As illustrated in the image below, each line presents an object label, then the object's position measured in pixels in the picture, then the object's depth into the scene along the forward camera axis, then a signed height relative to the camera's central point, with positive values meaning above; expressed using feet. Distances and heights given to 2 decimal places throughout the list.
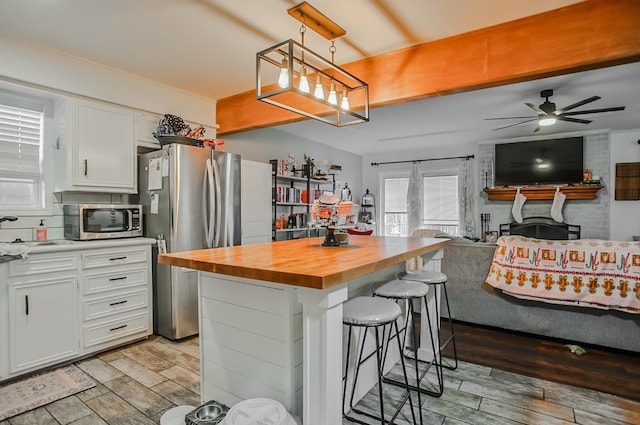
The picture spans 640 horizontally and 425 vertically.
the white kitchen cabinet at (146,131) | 11.37 +2.52
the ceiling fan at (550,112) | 12.94 +3.68
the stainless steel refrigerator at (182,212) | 10.39 -0.16
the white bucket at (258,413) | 4.61 -2.82
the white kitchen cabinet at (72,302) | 7.97 -2.44
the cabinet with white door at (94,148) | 9.77 +1.75
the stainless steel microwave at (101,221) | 9.63 -0.40
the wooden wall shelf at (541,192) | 19.77 +0.79
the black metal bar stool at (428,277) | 7.93 -1.66
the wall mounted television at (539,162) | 20.26 +2.61
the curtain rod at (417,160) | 23.22 +3.29
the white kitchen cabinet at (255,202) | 13.14 +0.18
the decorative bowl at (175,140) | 11.12 +2.18
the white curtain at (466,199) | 23.09 +0.45
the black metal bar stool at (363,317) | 5.37 -1.73
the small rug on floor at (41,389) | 6.96 -3.96
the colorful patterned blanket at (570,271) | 8.95 -1.83
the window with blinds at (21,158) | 9.53 +1.41
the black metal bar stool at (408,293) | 6.78 -1.71
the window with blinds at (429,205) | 24.04 +0.08
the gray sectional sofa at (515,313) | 9.31 -3.14
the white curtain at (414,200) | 25.00 +0.42
